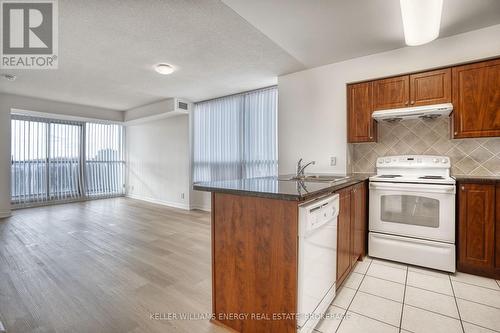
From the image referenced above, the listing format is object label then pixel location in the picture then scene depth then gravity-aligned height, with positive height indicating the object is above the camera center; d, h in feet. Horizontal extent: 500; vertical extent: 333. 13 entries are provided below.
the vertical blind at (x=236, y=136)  14.33 +1.78
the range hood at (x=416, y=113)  8.10 +1.84
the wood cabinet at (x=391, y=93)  9.13 +2.78
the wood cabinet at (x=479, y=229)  7.33 -2.05
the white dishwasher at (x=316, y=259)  4.44 -2.02
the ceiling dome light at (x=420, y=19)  5.51 +3.63
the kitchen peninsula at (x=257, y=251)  4.43 -1.79
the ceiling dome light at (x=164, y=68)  11.28 +4.50
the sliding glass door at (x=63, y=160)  18.21 +0.23
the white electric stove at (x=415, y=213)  7.75 -1.73
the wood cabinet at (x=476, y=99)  7.75 +2.15
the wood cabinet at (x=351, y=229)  6.49 -2.05
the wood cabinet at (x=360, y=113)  9.84 +2.10
